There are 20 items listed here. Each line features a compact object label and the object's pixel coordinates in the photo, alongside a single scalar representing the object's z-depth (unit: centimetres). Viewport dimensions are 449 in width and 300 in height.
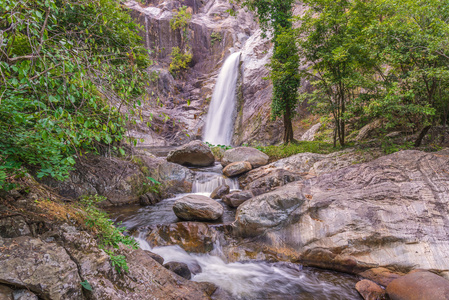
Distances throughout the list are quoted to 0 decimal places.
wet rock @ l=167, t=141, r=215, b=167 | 1145
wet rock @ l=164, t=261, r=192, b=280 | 407
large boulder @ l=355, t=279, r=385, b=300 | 374
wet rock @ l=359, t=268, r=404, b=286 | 397
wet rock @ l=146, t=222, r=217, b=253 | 525
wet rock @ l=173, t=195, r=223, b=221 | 613
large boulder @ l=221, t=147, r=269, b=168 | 1052
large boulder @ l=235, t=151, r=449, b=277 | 424
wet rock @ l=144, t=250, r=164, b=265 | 419
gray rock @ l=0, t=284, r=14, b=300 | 178
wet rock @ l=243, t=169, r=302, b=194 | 788
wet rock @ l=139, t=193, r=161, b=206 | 756
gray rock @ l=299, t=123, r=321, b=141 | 1383
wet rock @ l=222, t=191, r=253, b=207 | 742
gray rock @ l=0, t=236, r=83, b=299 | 192
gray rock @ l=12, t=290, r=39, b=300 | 185
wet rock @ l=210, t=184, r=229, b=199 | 836
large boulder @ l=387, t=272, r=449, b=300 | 324
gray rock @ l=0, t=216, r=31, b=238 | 213
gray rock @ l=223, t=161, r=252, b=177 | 992
